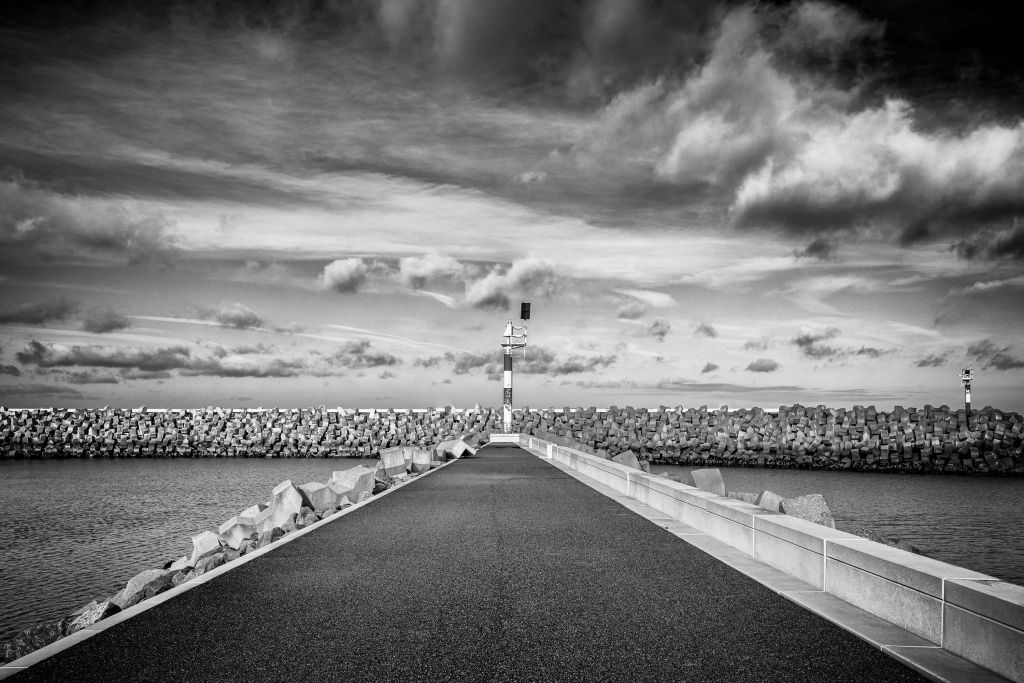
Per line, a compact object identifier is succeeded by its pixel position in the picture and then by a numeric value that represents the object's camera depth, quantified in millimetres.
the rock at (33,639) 6508
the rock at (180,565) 11938
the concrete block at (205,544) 14070
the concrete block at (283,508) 14868
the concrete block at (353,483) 16656
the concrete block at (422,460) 23481
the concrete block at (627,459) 20616
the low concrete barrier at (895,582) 4230
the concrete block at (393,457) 24594
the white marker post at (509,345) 41219
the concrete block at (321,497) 16047
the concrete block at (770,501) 12579
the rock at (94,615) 8587
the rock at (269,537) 12188
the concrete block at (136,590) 9906
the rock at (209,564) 11414
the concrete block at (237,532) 14578
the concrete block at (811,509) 11766
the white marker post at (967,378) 67812
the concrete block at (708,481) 15548
